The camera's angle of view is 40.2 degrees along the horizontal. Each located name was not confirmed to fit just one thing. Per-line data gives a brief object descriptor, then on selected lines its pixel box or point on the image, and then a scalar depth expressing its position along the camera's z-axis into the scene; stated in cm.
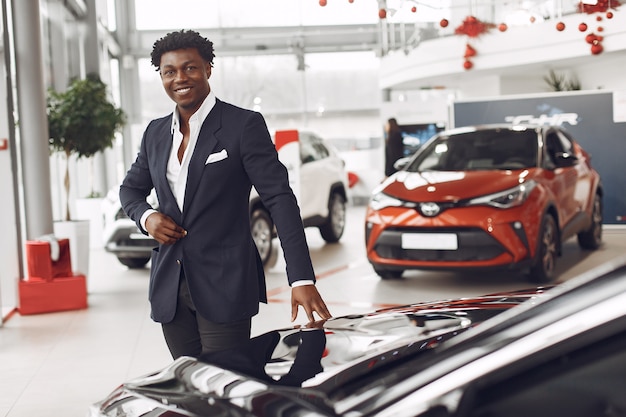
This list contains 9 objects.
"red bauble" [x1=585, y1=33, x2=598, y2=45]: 1060
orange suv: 666
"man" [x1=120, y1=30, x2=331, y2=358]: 238
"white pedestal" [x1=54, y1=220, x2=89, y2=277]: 768
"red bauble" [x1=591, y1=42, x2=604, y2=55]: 1083
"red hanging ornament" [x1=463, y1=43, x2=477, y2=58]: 1256
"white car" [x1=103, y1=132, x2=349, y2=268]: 854
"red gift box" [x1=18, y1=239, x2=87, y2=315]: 682
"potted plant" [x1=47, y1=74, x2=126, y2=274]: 775
